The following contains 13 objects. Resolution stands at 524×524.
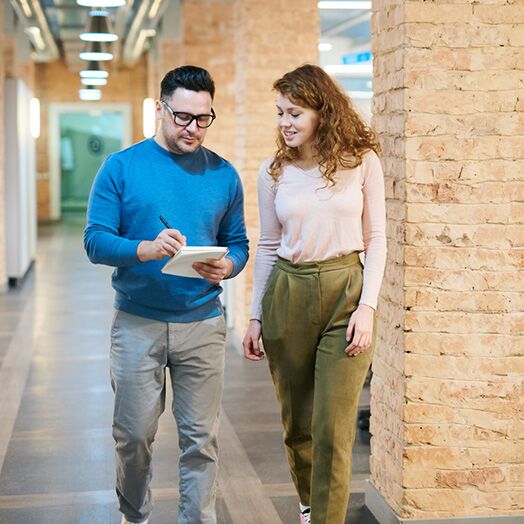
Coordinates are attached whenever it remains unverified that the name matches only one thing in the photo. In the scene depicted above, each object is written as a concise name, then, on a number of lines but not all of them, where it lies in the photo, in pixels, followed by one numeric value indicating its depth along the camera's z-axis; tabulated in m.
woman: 3.40
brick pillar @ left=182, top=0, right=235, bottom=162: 11.62
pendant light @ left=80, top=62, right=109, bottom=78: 17.16
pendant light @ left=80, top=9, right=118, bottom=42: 11.80
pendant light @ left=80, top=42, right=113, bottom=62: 13.80
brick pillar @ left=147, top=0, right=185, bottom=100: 15.55
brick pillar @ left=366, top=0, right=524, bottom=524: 3.97
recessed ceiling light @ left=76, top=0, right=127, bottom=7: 8.90
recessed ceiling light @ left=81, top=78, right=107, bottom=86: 19.64
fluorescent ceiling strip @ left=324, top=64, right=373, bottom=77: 16.22
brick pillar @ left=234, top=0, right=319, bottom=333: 8.38
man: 3.40
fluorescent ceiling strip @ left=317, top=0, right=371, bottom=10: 12.23
